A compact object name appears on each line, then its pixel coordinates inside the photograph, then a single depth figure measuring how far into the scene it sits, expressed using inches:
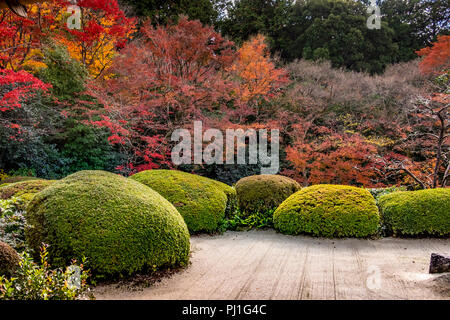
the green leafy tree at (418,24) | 713.0
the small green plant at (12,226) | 139.3
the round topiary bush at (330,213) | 215.8
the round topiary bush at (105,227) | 122.9
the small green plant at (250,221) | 259.1
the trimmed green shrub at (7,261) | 106.0
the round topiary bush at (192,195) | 227.6
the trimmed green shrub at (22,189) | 189.0
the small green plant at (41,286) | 86.8
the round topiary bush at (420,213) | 209.6
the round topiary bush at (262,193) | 274.5
